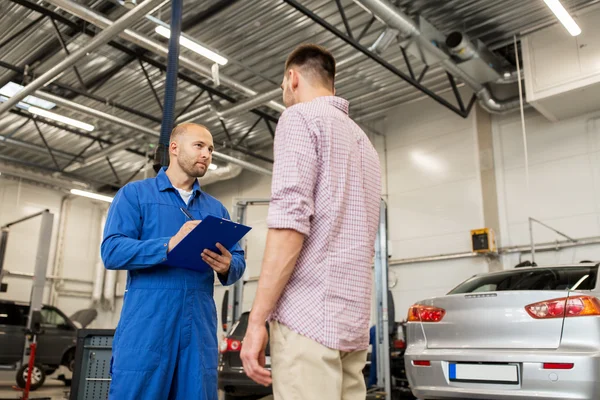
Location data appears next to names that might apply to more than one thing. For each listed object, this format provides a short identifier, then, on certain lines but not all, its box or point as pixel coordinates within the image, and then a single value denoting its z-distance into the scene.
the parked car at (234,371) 5.49
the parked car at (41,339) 9.49
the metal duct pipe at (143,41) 6.51
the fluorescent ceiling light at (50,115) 9.06
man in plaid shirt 1.25
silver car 3.25
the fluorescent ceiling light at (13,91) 9.52
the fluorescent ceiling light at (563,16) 5.62
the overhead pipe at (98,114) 8.99
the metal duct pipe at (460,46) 7.49
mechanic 1.89
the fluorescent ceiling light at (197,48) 6.52
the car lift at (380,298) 5.93
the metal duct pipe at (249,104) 8.49
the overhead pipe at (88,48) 6.20
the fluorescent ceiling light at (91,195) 12.70
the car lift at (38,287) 7.48
